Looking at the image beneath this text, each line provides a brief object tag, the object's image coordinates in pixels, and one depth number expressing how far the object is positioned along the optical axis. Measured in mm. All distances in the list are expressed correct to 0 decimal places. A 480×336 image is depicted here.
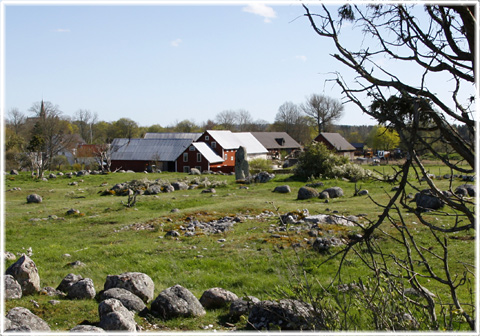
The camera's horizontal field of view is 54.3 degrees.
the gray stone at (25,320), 6406
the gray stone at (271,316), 6345
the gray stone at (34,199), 25531
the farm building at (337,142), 69000
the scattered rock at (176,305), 7920
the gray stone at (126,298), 8148
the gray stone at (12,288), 8414
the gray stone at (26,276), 8961
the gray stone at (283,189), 27359
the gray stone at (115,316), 6719
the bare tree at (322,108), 72625
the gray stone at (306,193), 24281
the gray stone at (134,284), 8859
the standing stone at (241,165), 35531
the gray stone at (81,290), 8898
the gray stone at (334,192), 24734
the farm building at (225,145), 54869
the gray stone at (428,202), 18147
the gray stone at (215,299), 8633
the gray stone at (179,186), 30700
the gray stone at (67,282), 9258
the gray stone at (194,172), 43706
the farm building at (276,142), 74812
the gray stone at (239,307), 7691
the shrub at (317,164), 35062
